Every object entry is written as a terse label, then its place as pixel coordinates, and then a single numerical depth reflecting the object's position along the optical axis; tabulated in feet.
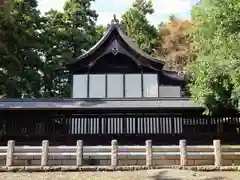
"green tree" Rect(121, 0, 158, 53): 129.08
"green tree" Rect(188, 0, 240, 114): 42.14
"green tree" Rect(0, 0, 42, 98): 95.71
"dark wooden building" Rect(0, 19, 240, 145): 59.82
